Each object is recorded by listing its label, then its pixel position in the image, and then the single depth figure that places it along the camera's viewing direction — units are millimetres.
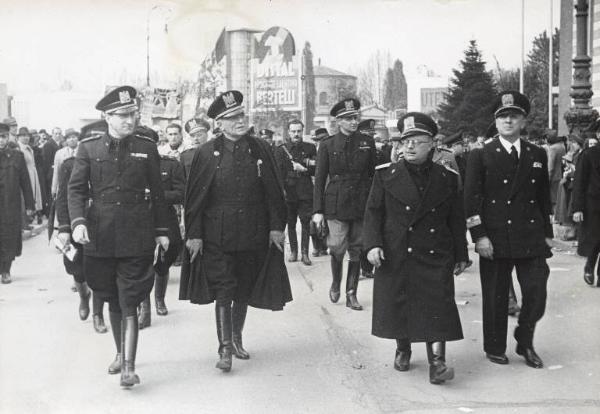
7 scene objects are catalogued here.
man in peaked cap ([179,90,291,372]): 6316
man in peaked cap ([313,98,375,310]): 8766
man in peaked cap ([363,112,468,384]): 5809
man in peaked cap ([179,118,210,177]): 9664
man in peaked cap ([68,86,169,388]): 5742
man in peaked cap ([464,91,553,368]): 6211
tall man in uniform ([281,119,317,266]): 12594
